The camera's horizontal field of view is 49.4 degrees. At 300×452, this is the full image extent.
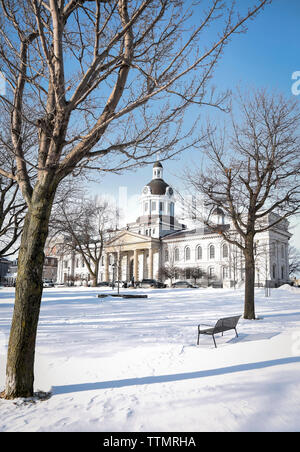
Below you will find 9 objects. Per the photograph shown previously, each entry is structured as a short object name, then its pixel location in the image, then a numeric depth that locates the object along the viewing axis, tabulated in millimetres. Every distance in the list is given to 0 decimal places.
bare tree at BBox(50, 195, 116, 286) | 34875
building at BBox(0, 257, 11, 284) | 110238
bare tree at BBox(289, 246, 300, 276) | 72688
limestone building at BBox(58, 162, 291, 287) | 61000
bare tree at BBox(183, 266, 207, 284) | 63125
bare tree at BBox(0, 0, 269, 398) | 4992
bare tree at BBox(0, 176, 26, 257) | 14602
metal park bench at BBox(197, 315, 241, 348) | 8242
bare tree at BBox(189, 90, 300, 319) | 13875
